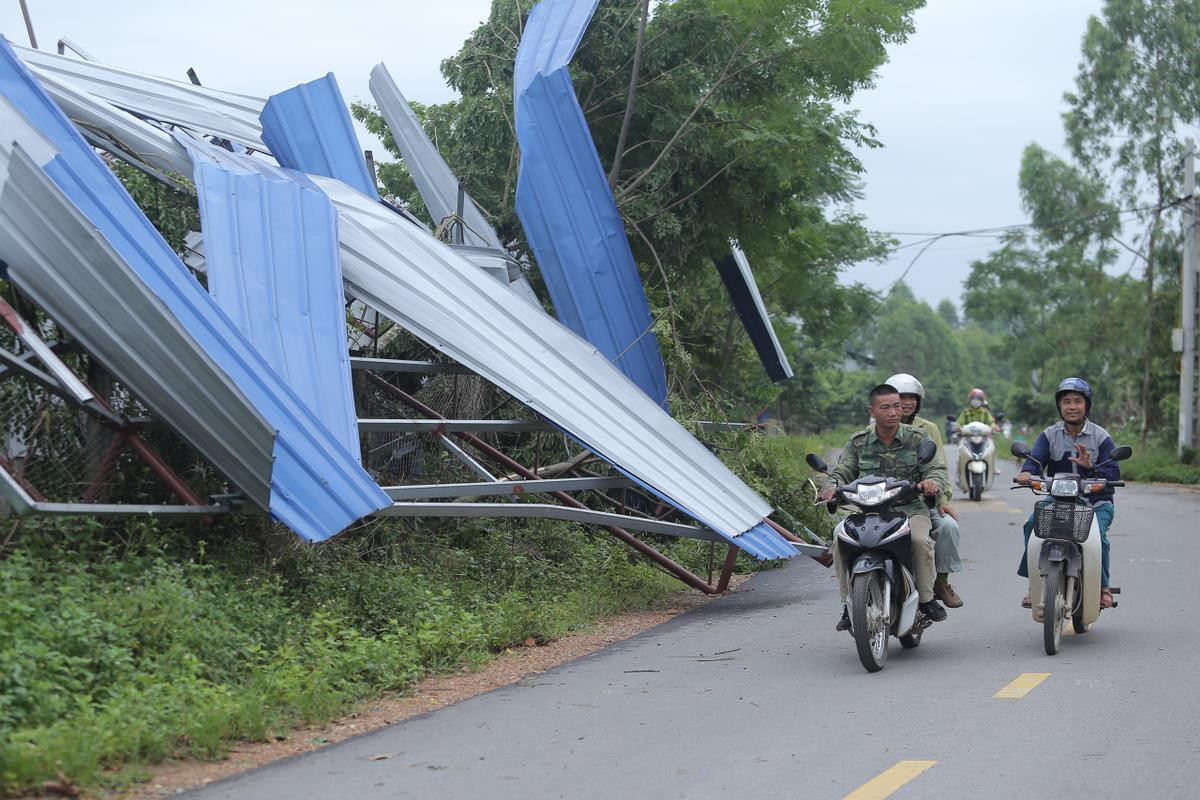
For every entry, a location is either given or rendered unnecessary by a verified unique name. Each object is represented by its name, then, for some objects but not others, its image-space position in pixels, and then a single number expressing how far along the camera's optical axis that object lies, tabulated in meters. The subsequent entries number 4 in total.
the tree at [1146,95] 41.81
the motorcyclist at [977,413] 23.73
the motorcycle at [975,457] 23.30
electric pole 33.12
